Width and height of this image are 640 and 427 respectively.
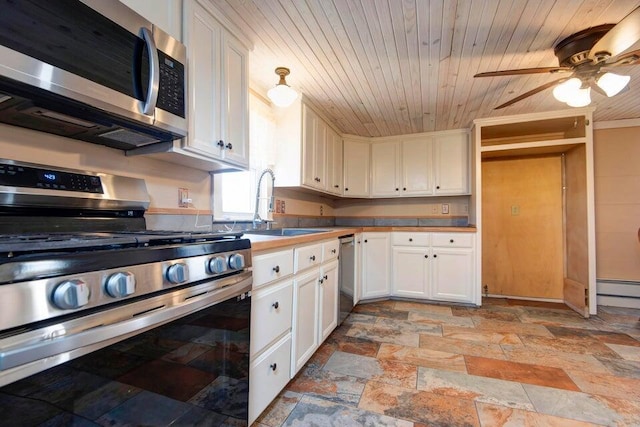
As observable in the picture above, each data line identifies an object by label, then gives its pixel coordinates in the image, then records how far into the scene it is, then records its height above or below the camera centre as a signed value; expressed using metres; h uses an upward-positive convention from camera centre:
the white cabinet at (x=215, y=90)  1.49 +0.71
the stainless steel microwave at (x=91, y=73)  0.89 +0.50
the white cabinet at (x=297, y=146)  2.83 +0.72
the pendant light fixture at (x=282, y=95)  2.18 +0.91
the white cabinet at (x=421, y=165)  3.79 +0.74
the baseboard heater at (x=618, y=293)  3.44 -0.80
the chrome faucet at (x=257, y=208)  2.40 +0.09
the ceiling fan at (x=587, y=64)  1.69 +0.98
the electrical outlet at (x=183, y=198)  1.75 +0.13
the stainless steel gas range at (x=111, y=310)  0.58 -0.22
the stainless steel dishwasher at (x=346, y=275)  2.69 -0.51
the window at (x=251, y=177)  2.09 +0.34
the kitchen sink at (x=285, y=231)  2.48 -0.09
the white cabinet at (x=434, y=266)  3.45 -0.52
